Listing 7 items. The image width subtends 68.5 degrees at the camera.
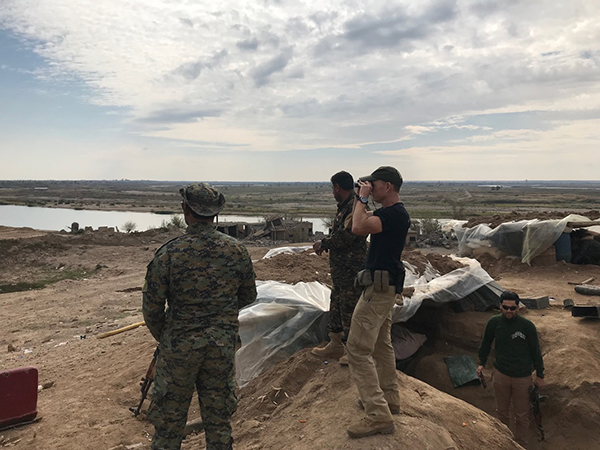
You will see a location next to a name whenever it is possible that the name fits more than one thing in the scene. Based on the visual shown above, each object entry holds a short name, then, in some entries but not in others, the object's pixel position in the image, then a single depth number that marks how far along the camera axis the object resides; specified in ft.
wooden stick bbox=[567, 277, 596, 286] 27.07
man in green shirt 13.25
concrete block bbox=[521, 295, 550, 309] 20.61
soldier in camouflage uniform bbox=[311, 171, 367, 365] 12.48
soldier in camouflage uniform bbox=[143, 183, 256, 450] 8.49
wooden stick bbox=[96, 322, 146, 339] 23.48
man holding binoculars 9.64
